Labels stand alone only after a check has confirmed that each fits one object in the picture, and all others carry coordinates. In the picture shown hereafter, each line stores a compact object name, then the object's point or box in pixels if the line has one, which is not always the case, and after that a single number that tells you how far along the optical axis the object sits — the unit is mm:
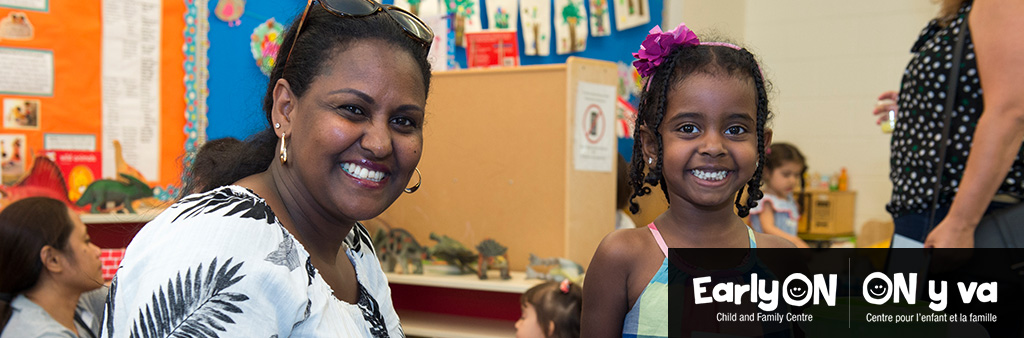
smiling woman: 1029
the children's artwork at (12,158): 3326
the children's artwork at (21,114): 3359
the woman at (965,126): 1794
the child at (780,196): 5199
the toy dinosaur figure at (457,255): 3398
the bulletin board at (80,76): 3371
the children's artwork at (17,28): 3320
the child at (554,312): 2619
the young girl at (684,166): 1449
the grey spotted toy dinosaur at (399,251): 3463
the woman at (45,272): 2371
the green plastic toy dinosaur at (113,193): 3443
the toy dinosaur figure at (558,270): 3162
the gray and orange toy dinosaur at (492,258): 3291
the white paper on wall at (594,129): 3367
